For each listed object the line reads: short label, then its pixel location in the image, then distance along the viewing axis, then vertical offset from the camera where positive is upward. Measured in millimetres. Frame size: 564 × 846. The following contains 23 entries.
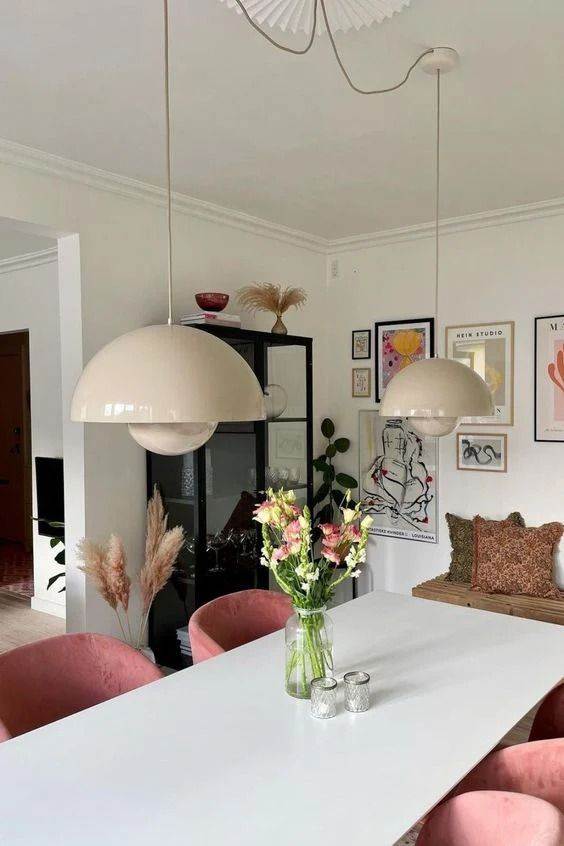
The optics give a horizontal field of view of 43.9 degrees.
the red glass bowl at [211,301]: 3609 +543
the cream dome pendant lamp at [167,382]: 1247 +44
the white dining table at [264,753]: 1358 -809
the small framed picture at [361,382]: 4766 +158
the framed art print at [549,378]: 3932 +146
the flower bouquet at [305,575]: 1911 -469
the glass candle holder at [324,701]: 1803 -763
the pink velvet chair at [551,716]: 2127 -956
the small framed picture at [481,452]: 4168 -288
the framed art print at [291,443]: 4145 -228
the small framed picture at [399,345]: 4453 +390
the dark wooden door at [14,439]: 6836 -321
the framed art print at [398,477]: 4469 -479
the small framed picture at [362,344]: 4742 +419
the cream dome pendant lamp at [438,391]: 2066 +41
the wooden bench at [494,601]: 3631 -1069
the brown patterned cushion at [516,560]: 3834 -871
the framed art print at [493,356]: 4121 +288
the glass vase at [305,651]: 1936 -685
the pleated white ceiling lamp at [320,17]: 1874 +1079
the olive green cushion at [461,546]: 4117 -846
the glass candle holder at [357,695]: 1843 -764
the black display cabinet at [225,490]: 3609 -452
